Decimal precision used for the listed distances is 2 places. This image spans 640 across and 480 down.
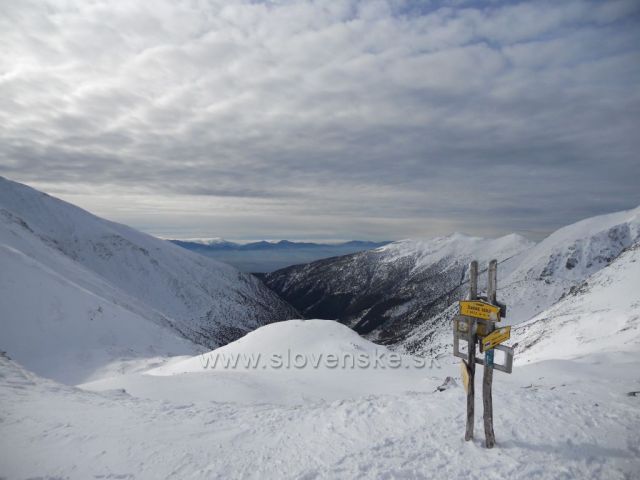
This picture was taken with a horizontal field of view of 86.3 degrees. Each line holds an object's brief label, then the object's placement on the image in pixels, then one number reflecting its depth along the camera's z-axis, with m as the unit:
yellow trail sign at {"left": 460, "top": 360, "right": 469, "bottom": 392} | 7.48
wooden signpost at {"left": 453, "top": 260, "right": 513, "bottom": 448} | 7.05
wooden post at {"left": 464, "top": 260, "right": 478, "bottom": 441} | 7.27
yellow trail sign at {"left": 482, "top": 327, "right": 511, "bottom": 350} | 7.05
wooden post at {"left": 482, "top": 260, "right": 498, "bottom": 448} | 7.04
